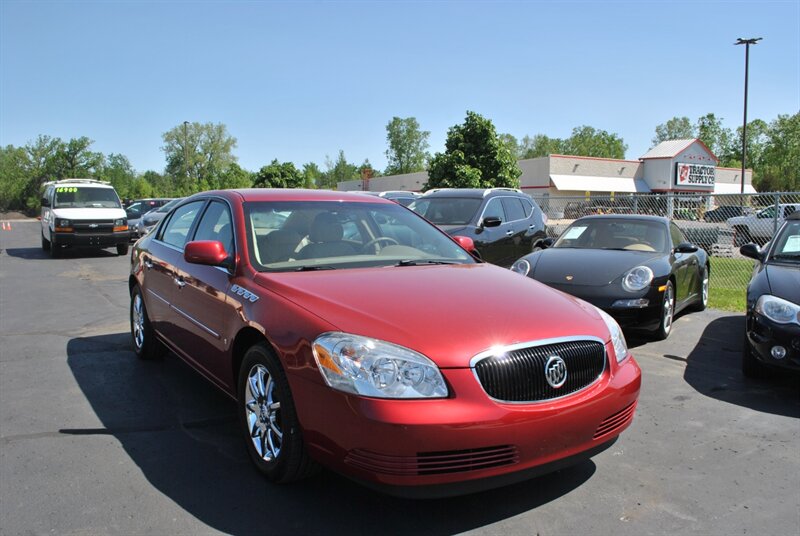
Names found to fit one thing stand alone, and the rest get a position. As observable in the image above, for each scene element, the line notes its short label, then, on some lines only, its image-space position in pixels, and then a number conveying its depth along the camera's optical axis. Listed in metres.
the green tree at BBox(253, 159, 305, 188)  50.91
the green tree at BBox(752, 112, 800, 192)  61.00
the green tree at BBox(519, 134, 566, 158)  109.38
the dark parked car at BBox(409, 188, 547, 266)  9.83
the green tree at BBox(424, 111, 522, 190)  30.58
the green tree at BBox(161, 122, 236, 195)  95.81
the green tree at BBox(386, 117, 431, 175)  100.00
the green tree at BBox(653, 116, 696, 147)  107.12
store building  47.06
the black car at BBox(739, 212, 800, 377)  4.58
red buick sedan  2.54
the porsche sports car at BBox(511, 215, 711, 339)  6.29
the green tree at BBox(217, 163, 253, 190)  70.44
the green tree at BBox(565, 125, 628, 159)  108.44
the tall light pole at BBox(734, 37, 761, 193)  35.03
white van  16.27
